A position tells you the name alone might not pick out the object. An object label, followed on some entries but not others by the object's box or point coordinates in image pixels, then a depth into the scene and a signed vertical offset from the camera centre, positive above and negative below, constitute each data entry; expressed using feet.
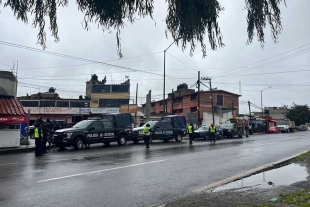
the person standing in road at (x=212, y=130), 92.09 +0.22
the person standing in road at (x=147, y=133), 68.03 -0.58
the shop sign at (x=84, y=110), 185.45 +11.57
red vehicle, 192.37 +0.72
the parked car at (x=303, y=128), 255.15 +2.73
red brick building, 211.82 +20.29
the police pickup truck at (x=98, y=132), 63.76 -0.45
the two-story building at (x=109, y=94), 215.51 +24.38
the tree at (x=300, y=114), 295.07 +16.10
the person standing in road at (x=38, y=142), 52.54 -2.08
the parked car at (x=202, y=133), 101.91 -0.74
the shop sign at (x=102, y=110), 177.74 +11.32
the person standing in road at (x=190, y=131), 80.79 -0.11
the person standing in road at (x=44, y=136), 56.70 -1.16
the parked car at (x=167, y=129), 81.71 +0.36
